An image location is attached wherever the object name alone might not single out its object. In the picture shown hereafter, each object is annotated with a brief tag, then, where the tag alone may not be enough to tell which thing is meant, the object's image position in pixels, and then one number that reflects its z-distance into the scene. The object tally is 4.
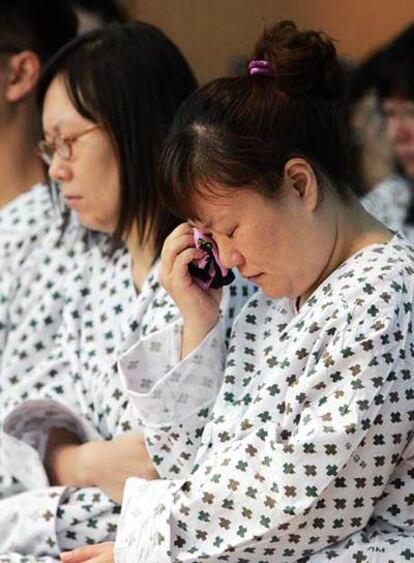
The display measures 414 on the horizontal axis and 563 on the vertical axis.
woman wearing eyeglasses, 5.32
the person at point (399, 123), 6.66
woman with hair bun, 4.25
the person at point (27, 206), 5.96
